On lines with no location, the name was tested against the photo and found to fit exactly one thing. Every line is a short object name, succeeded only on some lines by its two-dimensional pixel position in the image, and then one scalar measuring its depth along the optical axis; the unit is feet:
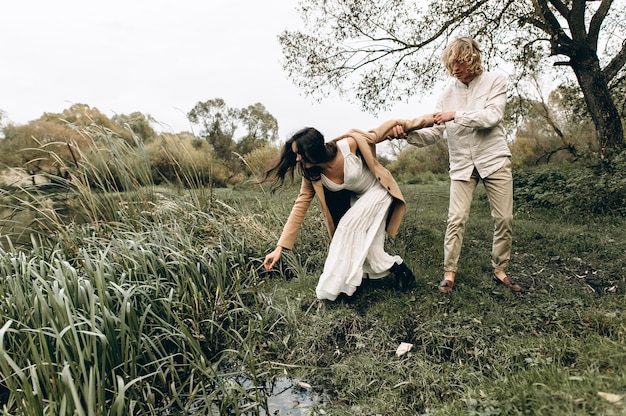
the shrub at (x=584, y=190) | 19.69
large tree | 23.82
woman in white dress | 10.35
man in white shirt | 10.44
